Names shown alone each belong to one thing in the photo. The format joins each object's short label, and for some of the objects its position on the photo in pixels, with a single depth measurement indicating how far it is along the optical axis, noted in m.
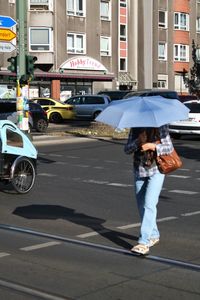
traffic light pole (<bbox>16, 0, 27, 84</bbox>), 21.09
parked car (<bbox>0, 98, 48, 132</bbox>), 27.91
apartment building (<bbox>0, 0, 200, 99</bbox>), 46.59
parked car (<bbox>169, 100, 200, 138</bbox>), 24.09
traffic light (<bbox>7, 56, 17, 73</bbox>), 22.08
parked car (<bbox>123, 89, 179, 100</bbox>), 31.23
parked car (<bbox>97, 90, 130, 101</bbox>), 41.27
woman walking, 6.61
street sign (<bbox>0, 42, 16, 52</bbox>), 19.98
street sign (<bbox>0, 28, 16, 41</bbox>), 20.36
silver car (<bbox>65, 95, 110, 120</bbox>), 38.84
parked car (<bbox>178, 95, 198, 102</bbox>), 36.56
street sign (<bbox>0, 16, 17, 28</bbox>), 20.48
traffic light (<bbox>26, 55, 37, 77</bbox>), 21.83
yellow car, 36.97
